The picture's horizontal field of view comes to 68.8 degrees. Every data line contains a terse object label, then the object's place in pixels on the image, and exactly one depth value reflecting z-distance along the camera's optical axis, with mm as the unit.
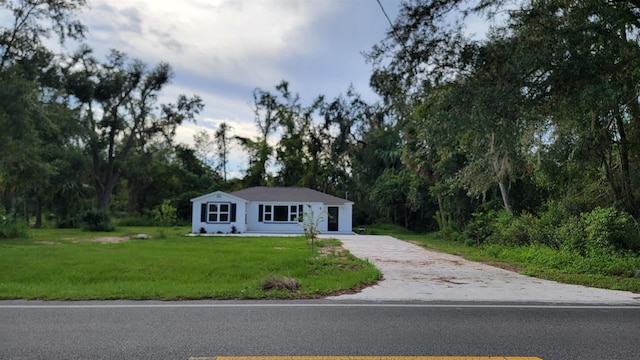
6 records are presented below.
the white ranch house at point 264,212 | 29328
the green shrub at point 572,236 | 13381
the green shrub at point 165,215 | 36594
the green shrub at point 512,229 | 16781
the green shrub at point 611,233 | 12758
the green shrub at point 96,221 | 31203
